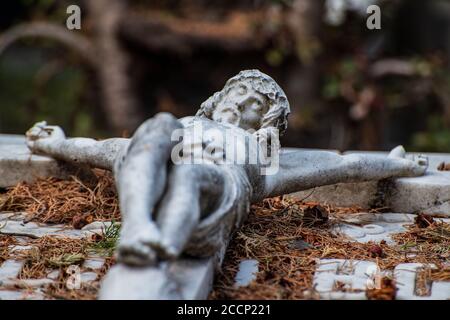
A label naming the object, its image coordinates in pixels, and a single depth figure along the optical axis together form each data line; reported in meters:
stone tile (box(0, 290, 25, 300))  6.89
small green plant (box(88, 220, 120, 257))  7.80
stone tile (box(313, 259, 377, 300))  7.03
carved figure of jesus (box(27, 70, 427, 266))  6.30
